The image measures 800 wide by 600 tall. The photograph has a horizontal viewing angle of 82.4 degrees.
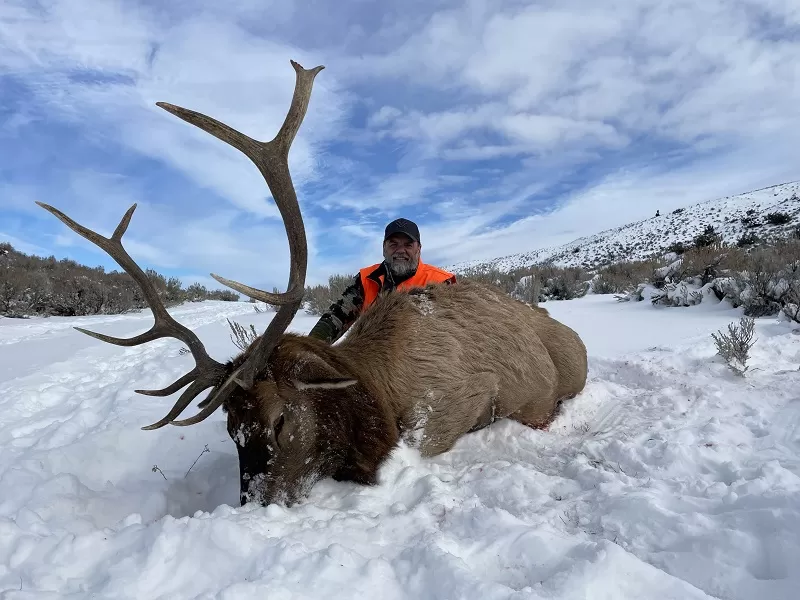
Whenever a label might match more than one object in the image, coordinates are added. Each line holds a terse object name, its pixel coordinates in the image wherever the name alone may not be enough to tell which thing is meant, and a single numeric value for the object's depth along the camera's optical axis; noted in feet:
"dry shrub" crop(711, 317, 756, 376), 14.84
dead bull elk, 8.83
